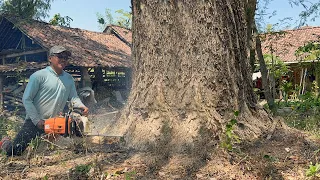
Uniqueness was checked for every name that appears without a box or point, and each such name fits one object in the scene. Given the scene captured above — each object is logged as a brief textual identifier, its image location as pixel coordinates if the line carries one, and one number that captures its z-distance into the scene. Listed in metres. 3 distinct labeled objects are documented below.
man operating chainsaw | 4.14
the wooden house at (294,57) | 20.11
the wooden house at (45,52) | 14.91
